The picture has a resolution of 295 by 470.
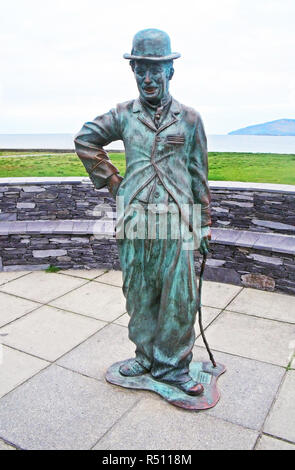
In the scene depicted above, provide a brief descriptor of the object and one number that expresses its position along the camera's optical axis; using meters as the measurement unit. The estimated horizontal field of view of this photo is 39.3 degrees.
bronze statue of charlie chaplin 2.82
